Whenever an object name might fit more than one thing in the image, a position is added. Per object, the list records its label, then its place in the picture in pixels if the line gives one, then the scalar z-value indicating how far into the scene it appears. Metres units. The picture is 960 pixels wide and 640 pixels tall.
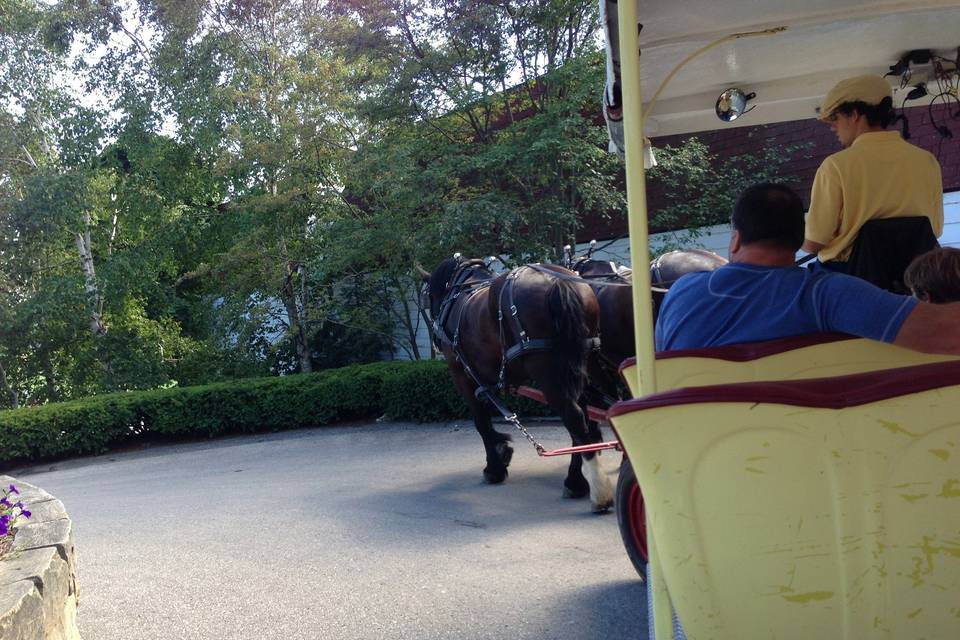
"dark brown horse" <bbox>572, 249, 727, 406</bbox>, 5.69
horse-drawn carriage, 1.81
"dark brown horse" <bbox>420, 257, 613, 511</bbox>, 5.81
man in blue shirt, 2.31
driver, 3.17
